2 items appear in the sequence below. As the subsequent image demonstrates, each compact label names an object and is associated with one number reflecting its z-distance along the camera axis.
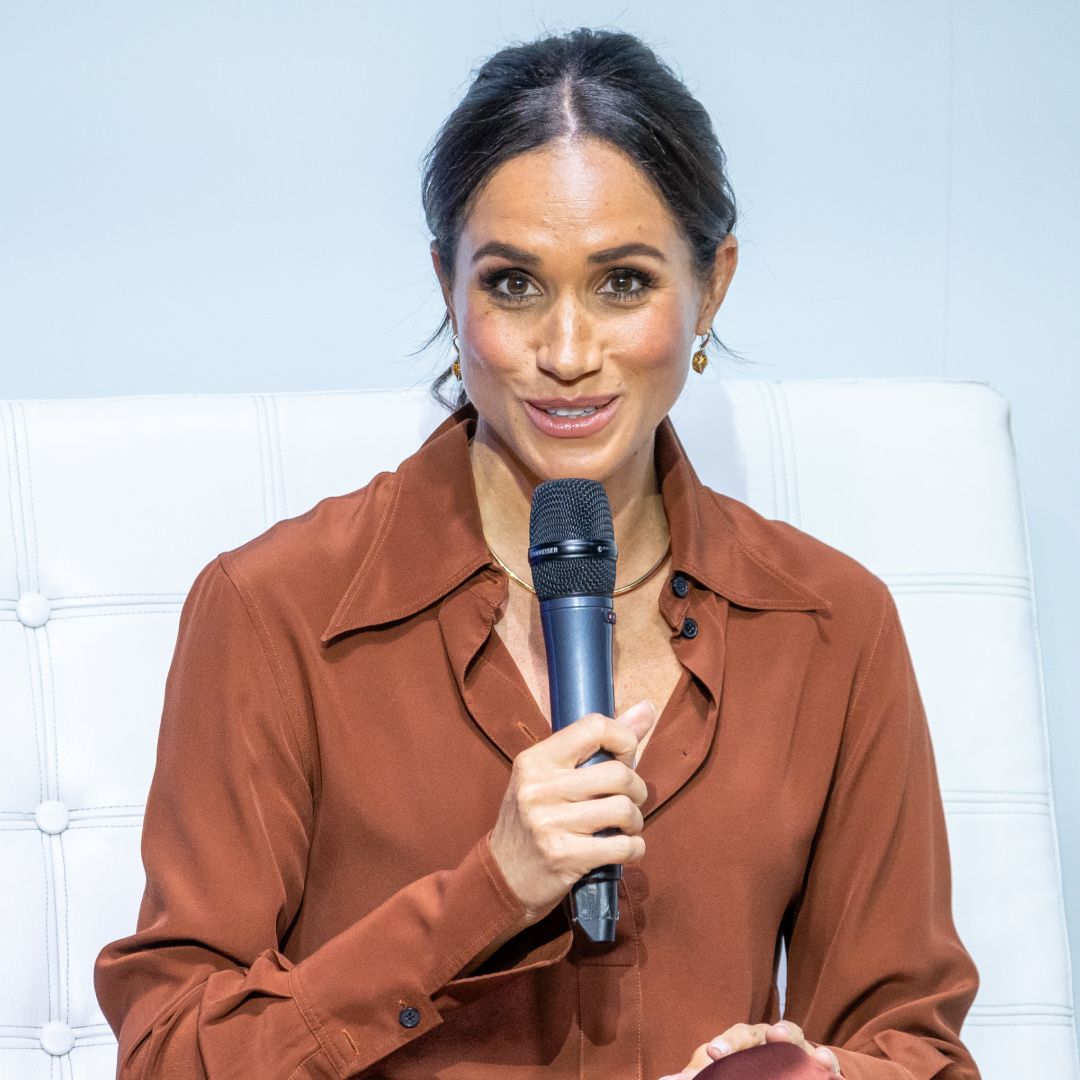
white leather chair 6.26
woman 5.96
